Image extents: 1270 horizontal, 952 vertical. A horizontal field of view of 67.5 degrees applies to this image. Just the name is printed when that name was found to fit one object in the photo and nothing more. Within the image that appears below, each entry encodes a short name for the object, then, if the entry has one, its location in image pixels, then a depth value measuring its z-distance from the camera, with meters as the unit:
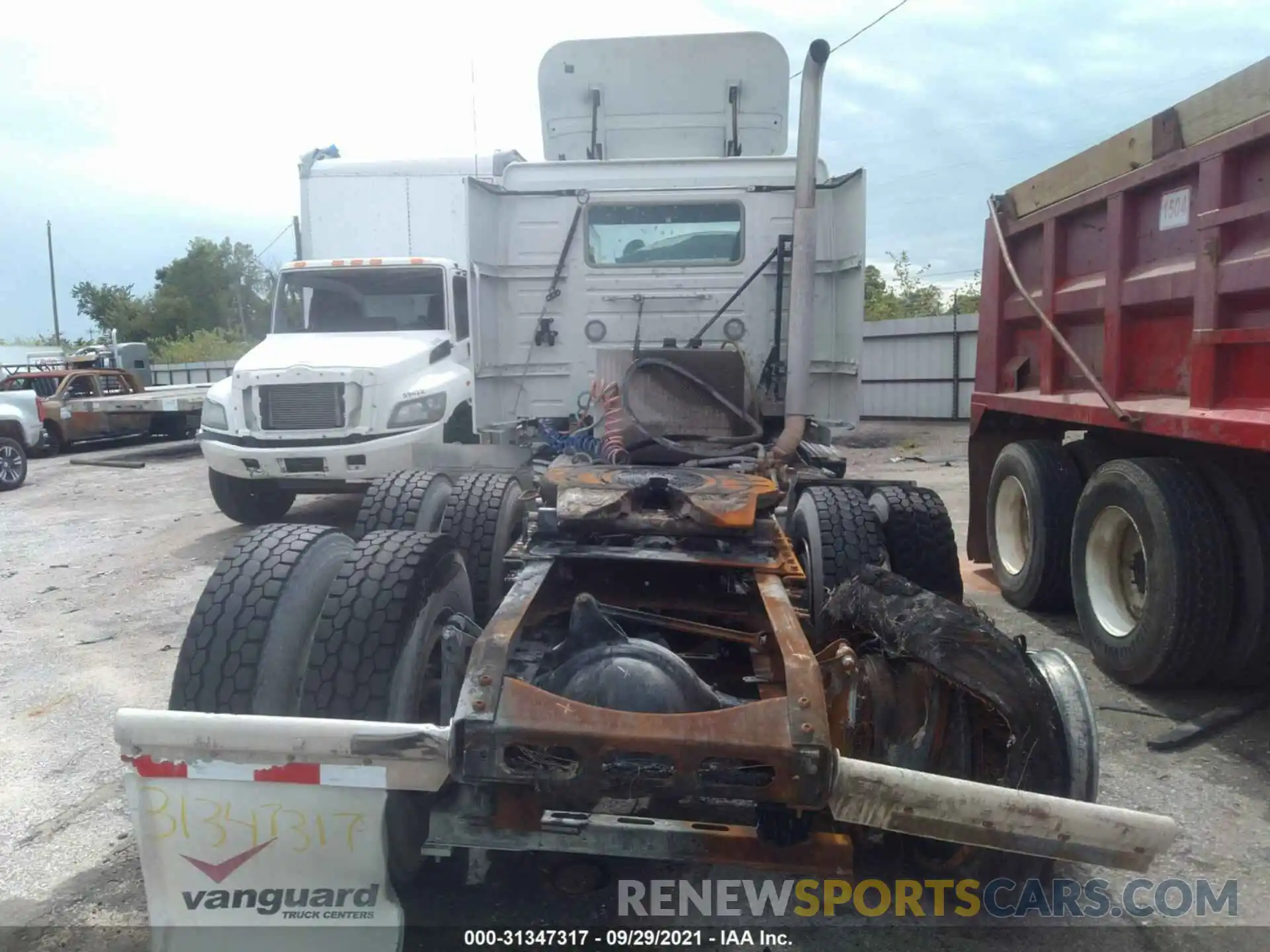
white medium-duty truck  8.04
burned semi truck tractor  2.27
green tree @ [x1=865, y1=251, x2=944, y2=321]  30.46
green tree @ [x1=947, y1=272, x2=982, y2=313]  25.96
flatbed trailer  16.66
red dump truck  4.04
